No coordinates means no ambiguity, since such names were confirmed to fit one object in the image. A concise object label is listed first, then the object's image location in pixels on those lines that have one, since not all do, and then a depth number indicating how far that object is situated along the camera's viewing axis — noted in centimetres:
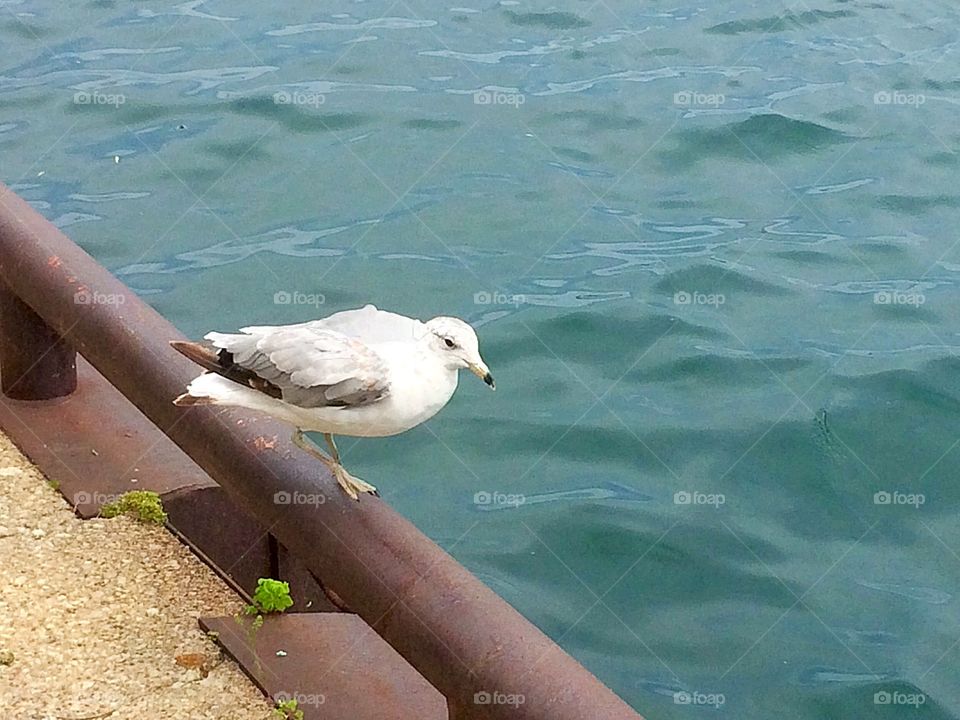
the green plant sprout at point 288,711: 305
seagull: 290
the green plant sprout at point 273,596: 333
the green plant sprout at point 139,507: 373
